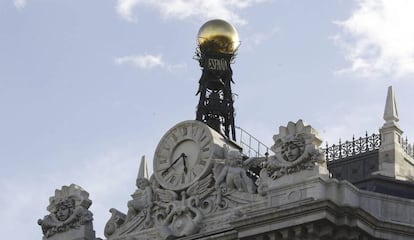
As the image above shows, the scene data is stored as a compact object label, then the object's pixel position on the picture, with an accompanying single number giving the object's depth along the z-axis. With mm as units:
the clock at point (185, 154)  63812
